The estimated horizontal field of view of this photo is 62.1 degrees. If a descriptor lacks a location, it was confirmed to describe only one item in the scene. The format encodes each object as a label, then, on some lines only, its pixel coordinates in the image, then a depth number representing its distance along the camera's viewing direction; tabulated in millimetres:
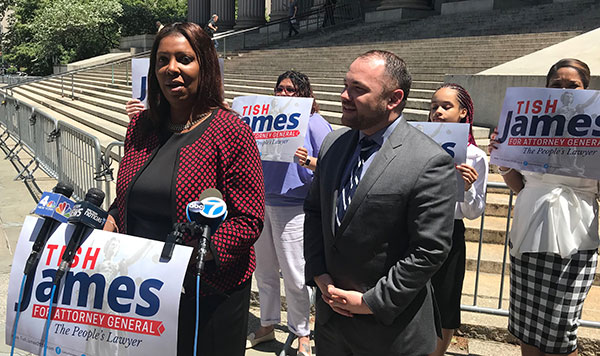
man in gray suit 2020
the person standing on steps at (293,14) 26634
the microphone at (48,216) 2061
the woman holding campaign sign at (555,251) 2820
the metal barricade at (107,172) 5414
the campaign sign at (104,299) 1922
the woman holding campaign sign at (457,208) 3051
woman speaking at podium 2059
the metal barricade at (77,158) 6223
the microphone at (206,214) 1762
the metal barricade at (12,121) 11180
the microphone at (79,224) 2010
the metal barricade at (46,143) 7954
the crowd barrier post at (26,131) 9375
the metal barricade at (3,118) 12613
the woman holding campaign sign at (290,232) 3766
